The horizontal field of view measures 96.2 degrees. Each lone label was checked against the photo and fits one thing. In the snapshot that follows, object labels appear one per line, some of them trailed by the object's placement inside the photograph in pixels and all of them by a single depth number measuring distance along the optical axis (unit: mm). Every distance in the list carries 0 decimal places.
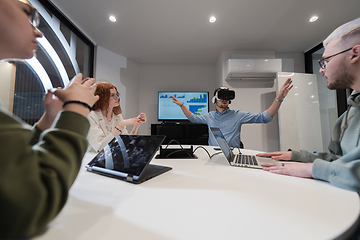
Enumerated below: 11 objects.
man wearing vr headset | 2242
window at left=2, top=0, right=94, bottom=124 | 1764
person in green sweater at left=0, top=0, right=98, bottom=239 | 230
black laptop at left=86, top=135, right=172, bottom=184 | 633
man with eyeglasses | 614
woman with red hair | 1363
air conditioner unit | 3312
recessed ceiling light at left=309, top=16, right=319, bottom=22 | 2523
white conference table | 324
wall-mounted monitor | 4047
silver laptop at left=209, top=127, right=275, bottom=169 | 875
